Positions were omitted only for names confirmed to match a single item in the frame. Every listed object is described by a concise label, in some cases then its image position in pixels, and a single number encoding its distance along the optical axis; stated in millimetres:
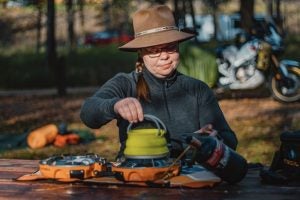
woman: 2918
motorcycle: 11719
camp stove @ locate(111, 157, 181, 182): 2443
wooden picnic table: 2357
